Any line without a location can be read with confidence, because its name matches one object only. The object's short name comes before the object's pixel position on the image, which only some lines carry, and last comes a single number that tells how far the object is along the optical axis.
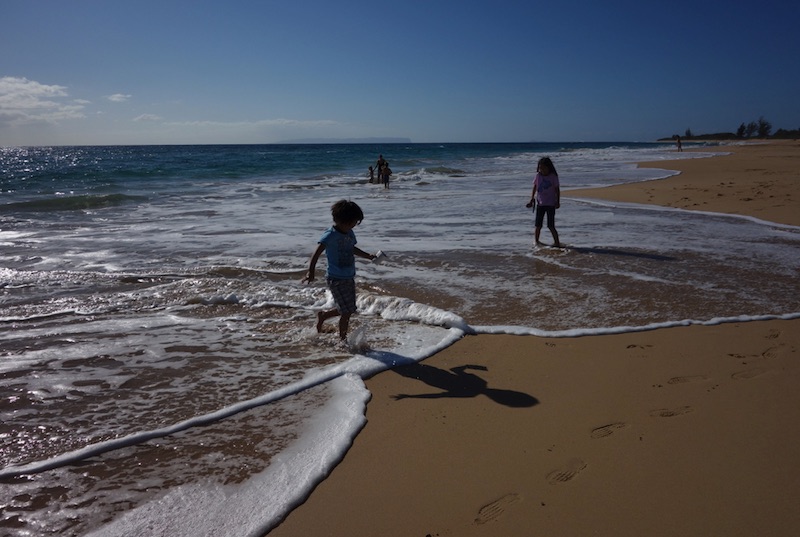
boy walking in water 4.71
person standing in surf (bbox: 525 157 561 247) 9.00
